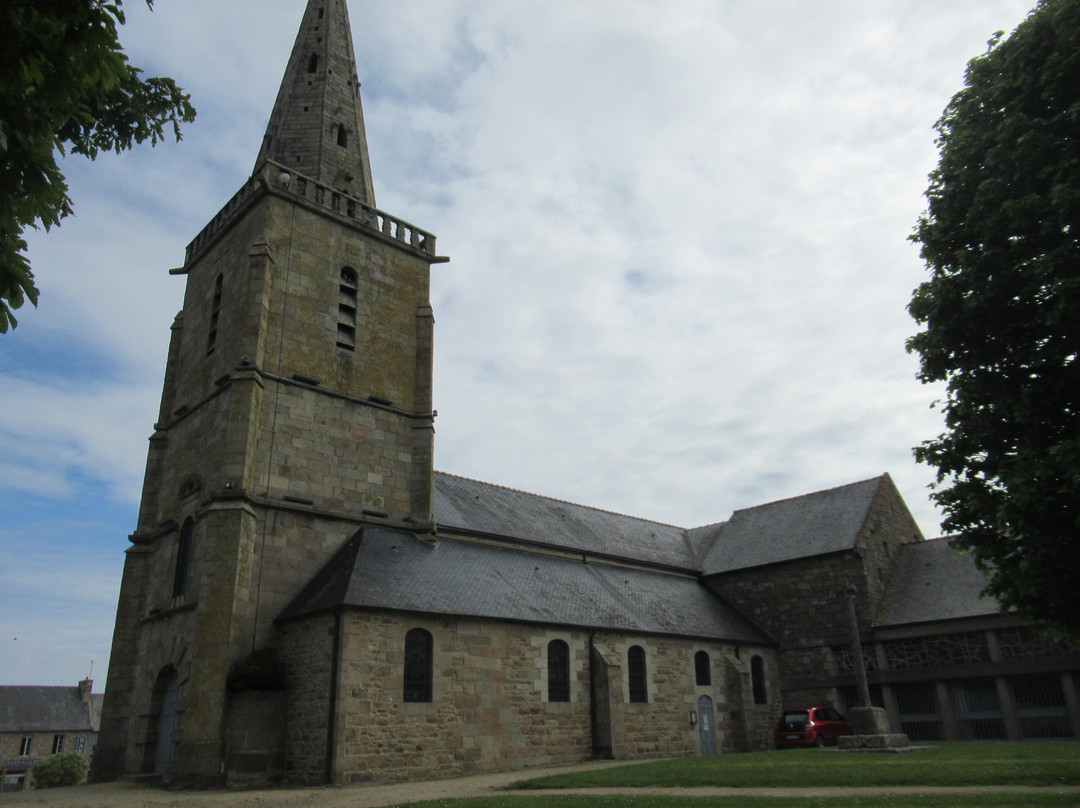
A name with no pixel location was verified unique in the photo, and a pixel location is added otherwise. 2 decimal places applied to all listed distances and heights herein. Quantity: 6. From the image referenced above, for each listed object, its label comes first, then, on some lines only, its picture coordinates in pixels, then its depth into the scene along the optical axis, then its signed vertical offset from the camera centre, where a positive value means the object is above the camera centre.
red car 22.98 -1.31
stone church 17.73 +2.78
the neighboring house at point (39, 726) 58.34 -1.78
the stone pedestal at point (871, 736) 19.09 -1.32
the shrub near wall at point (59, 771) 50.03 -4.26
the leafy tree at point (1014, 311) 11.19 +5.46
